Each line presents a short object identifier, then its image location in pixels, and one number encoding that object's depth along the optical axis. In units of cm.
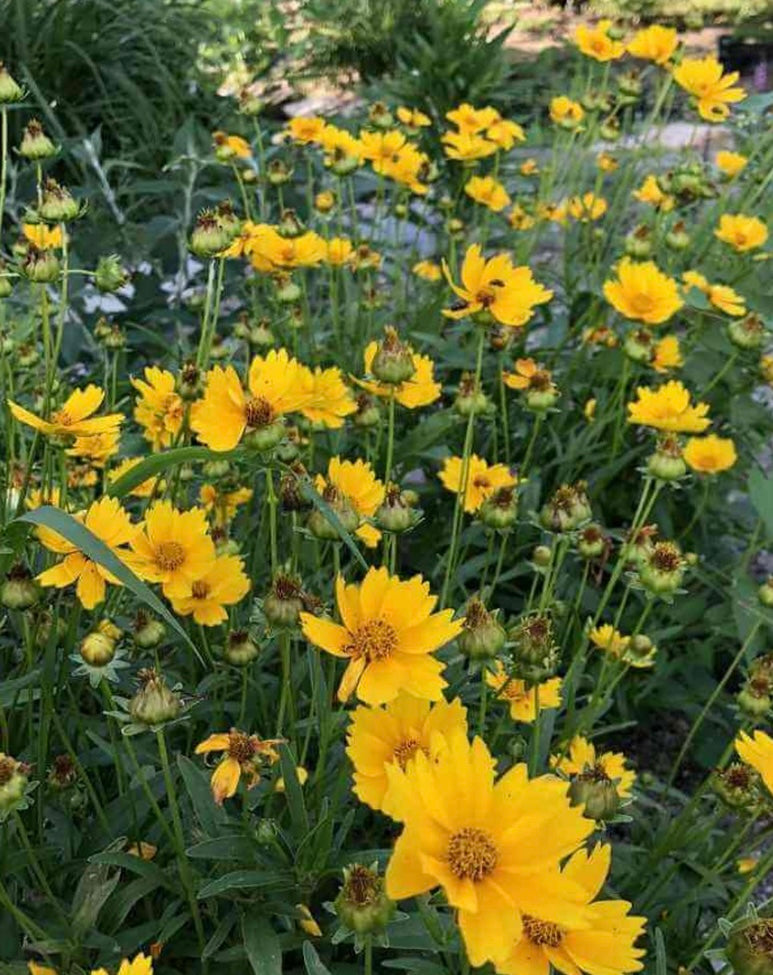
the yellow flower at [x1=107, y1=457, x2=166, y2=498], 108
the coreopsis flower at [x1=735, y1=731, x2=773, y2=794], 71
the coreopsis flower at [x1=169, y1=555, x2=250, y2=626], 91
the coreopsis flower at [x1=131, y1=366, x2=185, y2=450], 106
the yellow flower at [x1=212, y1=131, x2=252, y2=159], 151
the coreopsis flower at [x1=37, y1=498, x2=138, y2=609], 80
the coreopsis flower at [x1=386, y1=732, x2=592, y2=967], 50
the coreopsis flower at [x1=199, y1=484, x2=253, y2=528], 112
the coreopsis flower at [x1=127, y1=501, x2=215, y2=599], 87
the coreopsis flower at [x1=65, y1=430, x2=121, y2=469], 102
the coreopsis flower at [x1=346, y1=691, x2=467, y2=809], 63
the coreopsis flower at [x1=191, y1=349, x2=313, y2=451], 81
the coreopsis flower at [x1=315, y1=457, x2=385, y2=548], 93
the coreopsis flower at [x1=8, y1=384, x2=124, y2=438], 82
